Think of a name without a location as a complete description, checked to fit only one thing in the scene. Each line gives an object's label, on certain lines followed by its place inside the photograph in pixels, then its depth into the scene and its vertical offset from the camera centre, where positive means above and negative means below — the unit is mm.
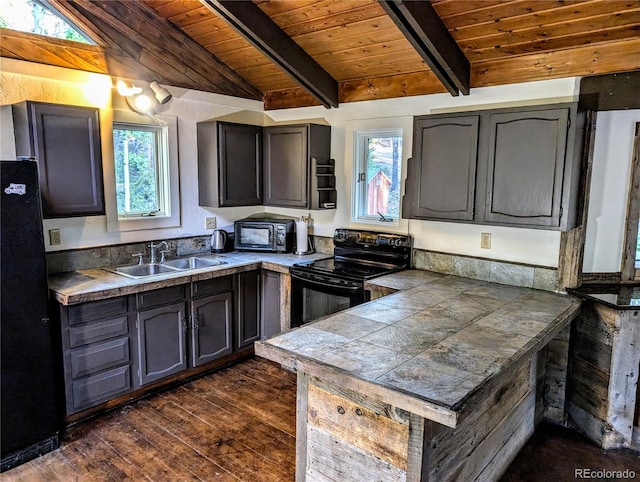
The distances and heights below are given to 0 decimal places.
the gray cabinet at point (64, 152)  2686 +221
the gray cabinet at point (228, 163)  3742 +224
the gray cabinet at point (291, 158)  3791 +275
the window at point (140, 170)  3441 +142
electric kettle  3994 -476
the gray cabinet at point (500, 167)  2490 +149
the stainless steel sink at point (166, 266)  3375 -631
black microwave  4039 -426
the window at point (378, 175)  3609 +120
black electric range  3225 -625
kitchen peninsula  1572 -691
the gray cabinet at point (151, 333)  2756 -1040
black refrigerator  2338 -765
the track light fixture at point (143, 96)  3311 +704
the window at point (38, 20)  2758 +1083
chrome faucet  3562 -528
